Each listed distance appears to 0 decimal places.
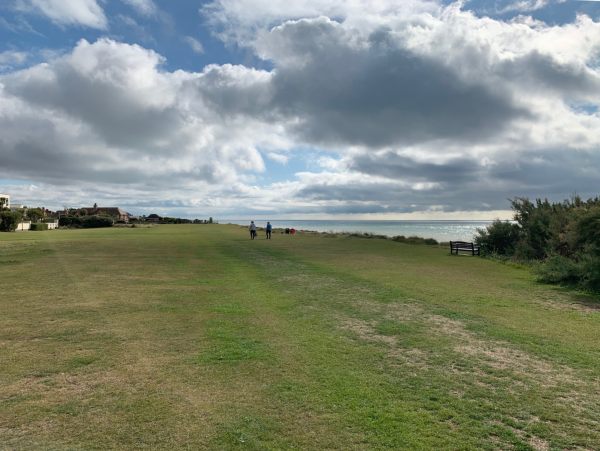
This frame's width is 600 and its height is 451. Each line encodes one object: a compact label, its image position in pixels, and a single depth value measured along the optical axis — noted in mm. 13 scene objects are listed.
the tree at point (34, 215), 99938
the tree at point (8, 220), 71312
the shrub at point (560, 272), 15555
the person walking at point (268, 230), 45338
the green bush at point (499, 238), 31125
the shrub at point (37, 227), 82462
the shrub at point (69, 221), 103625
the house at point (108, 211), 152375
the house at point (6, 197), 124781
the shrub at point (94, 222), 102812
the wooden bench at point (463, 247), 30634
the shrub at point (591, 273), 14203
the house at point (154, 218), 161000
